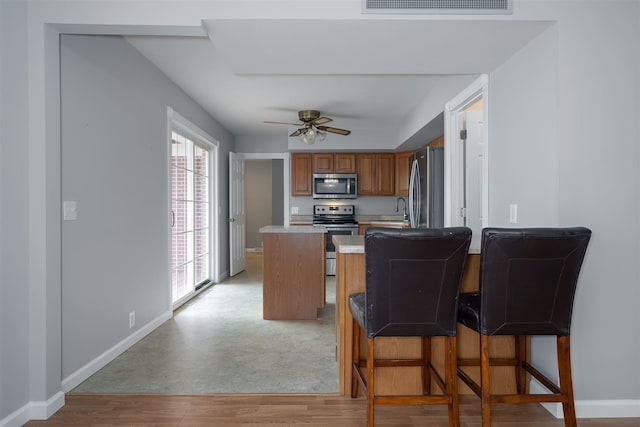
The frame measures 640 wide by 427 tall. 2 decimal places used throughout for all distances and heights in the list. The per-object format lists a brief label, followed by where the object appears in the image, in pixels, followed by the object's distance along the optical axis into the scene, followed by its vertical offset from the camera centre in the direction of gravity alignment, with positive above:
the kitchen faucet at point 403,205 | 6.84 +0.11
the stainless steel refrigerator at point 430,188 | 4.01 +0.24
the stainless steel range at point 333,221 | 6.37 -0.14
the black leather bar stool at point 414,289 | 1.73 -0.33
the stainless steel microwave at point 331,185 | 6.72 +0.44
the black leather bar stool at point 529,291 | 1.73 -0.35
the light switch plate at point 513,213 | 2.44 -0.01
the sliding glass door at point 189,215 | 4.53 -0.03
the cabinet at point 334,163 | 6.75 +0.80
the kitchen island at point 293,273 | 4.04 -0.59
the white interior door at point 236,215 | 6.46 -0.04
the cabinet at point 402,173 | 6.72 +0.63
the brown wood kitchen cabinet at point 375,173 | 6.79 +0.64
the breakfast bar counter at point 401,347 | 2.32 -0.77
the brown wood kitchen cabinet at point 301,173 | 6.80 +0.65
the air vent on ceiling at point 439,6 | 2.01 +1.00
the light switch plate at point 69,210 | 2.37 +0.02
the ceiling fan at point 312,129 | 4.81 +1.00
